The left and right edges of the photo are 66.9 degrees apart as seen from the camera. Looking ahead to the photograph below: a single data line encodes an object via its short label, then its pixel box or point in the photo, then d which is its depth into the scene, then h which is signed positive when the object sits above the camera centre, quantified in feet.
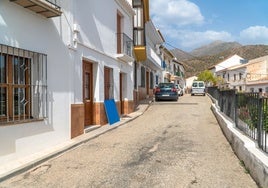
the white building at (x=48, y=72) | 14.84 +1.77
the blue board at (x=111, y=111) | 27.92 -2.88
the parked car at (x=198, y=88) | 81.81 +1.08
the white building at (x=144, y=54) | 41.54 +8.75
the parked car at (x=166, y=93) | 56.09 -0.59
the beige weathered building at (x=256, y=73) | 104.88 +9.84
